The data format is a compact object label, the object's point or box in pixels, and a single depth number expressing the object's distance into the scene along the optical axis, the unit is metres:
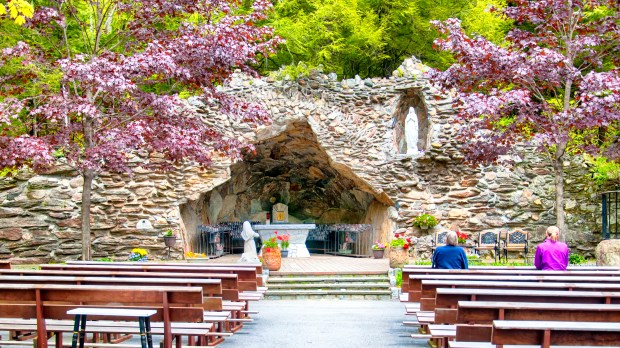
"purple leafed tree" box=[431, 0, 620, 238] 11.55
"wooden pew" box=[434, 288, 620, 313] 5.70
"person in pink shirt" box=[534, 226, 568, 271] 8.70
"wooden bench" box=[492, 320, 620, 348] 4.26
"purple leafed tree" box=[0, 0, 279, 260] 11.11
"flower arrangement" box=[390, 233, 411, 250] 13.98
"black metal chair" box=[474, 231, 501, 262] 15.98
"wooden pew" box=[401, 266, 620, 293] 8.15
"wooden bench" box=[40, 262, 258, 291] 8.70
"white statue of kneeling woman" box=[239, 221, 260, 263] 15.27
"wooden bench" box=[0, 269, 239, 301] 7.53
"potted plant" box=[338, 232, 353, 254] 20.95
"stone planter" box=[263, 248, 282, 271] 14.09
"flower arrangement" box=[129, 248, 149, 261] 15.09
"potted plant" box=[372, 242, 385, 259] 17.58
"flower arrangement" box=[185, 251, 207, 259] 15.88
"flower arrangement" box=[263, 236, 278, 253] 14.11
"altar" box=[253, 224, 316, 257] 19.06
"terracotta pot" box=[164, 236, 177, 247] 16.14
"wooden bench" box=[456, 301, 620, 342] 4.85
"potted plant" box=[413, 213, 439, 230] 16.95
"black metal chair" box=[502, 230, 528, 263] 15.78
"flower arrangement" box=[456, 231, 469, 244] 15.38
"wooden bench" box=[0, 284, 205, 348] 5.59
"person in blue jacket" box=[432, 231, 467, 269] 8.76
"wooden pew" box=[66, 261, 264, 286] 9.19
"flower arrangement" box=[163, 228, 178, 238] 16.23
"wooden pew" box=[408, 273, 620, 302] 7.39
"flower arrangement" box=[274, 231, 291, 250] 16.95
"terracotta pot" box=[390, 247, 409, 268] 13.90
